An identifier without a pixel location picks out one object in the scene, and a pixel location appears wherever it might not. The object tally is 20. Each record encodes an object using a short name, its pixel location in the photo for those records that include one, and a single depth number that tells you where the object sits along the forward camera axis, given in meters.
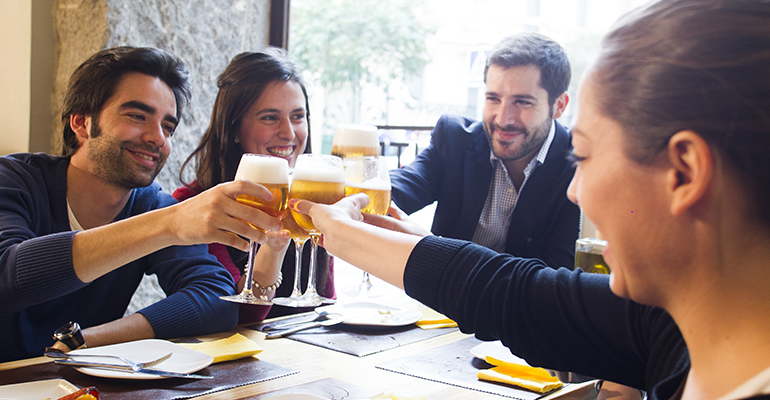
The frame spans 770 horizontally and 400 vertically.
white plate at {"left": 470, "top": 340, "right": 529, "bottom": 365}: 1.37
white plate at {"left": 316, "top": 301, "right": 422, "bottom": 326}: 1.68
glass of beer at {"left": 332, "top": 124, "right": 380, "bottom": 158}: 1.68
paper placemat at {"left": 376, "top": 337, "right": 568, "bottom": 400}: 1.21
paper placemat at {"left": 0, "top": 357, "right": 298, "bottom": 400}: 1.09
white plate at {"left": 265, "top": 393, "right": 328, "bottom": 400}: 1.05
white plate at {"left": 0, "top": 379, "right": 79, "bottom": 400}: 1.02
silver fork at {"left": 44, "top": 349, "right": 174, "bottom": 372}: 1.17
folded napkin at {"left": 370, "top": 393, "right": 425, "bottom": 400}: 1.08
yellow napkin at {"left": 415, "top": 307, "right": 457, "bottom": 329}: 1.72
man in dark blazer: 2.69
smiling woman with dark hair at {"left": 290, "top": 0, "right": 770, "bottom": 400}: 0.65
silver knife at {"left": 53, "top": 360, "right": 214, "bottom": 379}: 1.15
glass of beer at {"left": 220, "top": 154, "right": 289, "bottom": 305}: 1.27
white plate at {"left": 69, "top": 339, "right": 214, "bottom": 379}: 1.14
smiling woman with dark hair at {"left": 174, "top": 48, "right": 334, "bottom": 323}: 2.32
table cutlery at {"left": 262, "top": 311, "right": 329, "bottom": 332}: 1.63
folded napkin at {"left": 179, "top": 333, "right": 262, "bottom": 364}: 1.31
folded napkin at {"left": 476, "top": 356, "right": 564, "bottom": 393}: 1.21
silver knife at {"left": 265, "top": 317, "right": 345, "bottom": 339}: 1.56
